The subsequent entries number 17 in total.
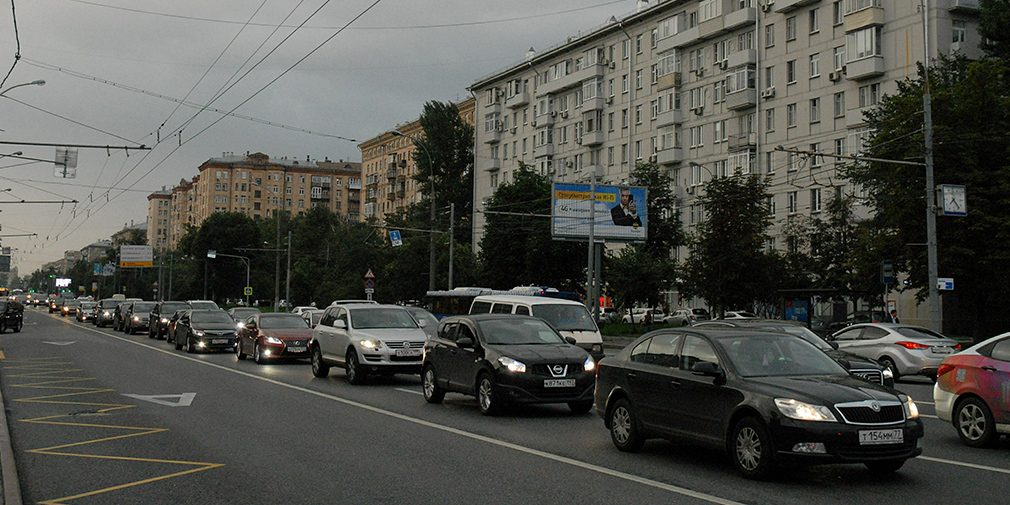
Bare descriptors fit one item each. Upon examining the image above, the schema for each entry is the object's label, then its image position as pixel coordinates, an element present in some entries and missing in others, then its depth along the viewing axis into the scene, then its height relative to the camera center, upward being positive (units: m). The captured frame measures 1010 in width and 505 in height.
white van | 20.36 -0.28
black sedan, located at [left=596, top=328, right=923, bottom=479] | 7.93 -0.93
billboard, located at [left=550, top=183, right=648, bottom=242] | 47.19 +4.55
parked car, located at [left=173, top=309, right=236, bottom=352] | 29.97 -1.15
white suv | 18.33 -0.88
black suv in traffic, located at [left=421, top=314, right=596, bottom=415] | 13.15 -0.94
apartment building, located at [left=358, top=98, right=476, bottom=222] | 108.12 +15.97
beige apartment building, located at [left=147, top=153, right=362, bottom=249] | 158.38 +19.70
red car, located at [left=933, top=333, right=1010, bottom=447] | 10.23 -0.98
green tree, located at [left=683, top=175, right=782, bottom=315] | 42.41 +2.53
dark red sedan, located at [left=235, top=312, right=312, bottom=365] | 24.66 -1.08
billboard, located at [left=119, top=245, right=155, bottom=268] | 99.00 +4.42
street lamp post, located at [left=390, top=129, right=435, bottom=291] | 46.25 +2.09
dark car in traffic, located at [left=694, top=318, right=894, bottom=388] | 14.85 -0.84
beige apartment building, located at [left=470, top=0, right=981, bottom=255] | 46.78 +13.53
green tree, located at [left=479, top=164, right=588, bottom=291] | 58.09 +3.50
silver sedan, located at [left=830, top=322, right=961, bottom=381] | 20.28 -0.91
